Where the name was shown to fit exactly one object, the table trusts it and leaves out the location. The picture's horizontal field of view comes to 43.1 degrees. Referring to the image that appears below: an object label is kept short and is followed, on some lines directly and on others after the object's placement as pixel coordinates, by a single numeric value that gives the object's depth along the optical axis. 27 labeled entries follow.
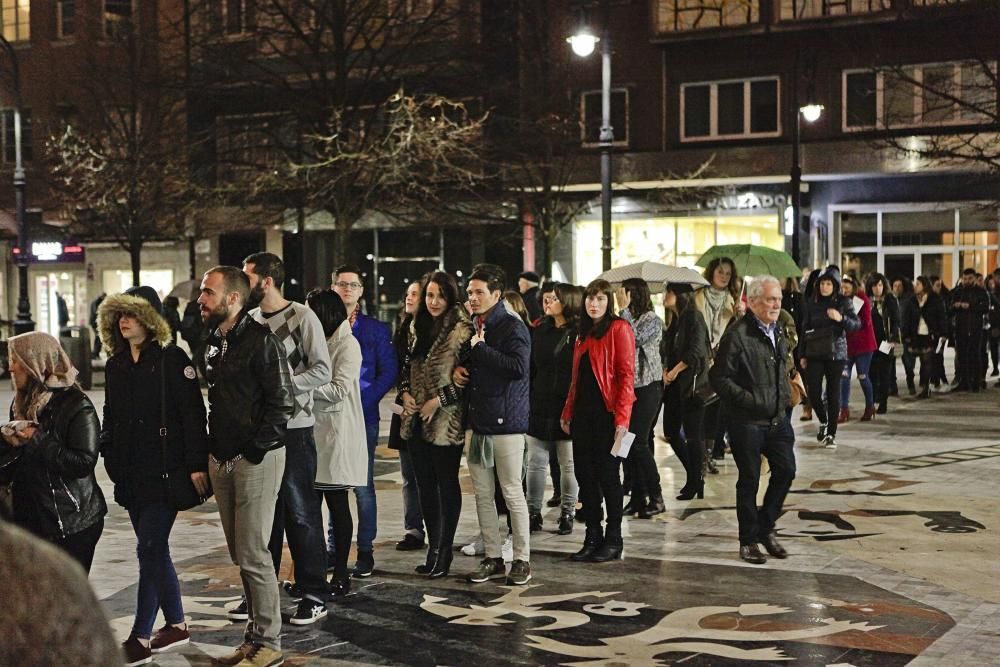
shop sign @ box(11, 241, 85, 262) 27.95
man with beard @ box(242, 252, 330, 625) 6.72
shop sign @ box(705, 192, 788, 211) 31.06
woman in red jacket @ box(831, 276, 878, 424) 16.12
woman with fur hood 6.06
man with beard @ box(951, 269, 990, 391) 20.42
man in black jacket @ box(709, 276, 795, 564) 8.22
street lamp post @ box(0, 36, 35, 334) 27.23
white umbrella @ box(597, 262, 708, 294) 13.67
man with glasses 8.11
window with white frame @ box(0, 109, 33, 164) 37.91
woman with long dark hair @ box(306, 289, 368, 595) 7.33
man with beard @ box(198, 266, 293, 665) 5.96
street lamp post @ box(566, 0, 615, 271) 18.41
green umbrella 16.39
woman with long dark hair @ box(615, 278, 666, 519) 9.74
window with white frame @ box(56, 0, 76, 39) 37.84
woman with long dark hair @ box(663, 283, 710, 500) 10.70
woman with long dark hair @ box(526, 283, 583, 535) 9.13
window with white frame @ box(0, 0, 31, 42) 38.53
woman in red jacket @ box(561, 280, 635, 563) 8.20
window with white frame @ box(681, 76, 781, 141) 31.67
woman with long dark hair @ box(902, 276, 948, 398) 20.08
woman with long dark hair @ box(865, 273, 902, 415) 17.50
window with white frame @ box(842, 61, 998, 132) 29.20
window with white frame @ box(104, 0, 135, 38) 34.88
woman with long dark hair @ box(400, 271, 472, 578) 7.82
